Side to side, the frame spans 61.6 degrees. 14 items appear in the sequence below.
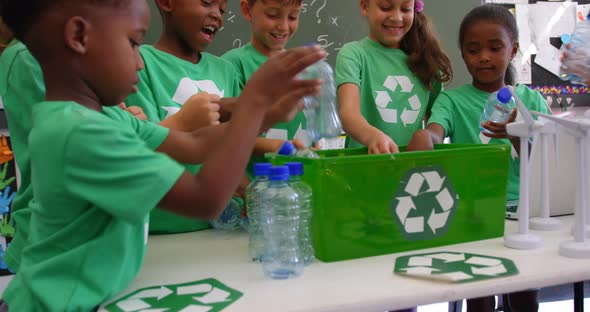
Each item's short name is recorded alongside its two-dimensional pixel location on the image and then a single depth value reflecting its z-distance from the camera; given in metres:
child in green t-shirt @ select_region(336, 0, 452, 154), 1.85
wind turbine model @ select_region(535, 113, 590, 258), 1.08
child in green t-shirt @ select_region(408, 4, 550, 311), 1.81
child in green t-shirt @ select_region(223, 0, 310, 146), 1.76
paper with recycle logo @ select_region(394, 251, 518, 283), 0.94
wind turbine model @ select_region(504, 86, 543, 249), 1.15
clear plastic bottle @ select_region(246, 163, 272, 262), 1.07
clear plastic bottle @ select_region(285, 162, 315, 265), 1.07
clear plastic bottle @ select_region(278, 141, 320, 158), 1.22
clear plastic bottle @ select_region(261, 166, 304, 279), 1.00
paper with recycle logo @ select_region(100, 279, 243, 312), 0.83
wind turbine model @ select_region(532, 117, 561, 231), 1.29
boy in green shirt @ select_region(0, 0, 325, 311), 0.78
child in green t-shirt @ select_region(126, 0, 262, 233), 1.43
